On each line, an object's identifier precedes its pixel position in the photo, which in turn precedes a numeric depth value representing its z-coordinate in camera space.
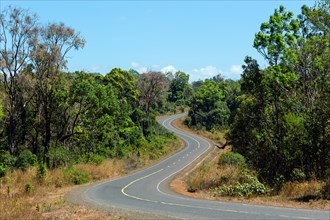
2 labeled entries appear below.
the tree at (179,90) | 146.12
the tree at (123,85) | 84.04
